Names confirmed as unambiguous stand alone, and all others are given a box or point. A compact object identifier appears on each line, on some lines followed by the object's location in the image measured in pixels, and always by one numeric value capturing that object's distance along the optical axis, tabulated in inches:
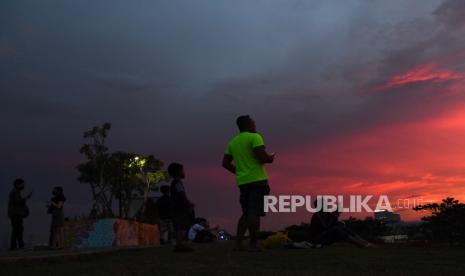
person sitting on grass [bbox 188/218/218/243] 607.5
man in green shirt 319.3
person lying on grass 378.6
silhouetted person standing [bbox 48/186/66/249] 604.7
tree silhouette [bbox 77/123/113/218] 1539.1
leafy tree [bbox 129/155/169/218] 1723.7
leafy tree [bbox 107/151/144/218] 1630.0
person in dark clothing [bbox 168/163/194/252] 367.2
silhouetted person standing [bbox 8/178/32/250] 558.3
